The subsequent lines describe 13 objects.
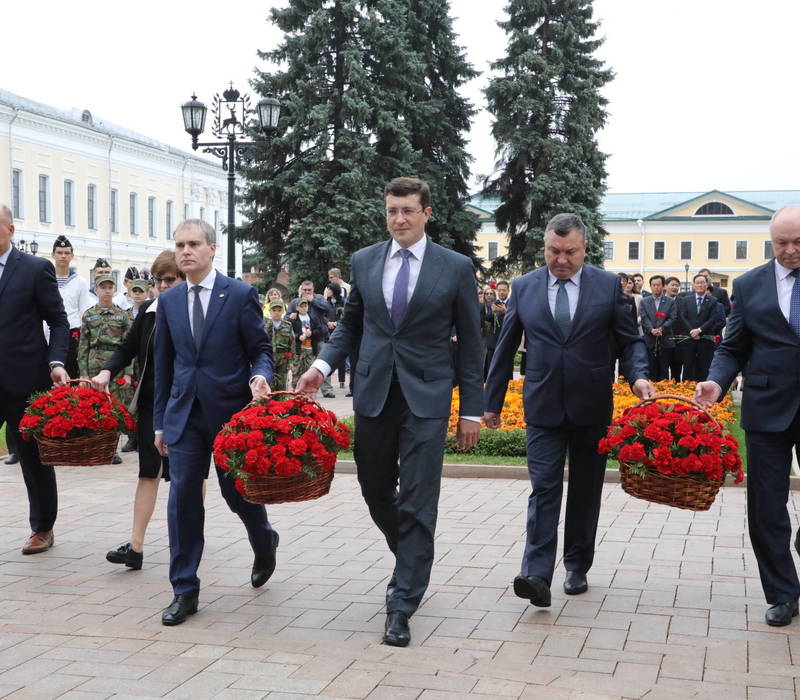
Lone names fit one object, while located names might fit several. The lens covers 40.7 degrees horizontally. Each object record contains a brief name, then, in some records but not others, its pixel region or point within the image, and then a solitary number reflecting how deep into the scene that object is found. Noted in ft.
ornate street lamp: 60.18
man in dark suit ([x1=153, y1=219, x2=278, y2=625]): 17.42
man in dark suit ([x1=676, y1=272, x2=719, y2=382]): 53.93
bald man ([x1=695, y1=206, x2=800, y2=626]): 16.63
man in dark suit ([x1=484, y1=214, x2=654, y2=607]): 17.87
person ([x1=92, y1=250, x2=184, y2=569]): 20.48
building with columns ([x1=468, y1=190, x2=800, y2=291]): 284.00
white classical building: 158.92
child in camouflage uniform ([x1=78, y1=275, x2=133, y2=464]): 34.35
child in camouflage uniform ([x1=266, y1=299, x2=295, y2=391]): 45.29
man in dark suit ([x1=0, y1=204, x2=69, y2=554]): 21.35
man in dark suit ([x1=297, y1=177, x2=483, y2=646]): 16.47
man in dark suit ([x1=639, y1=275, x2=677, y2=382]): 55.06
